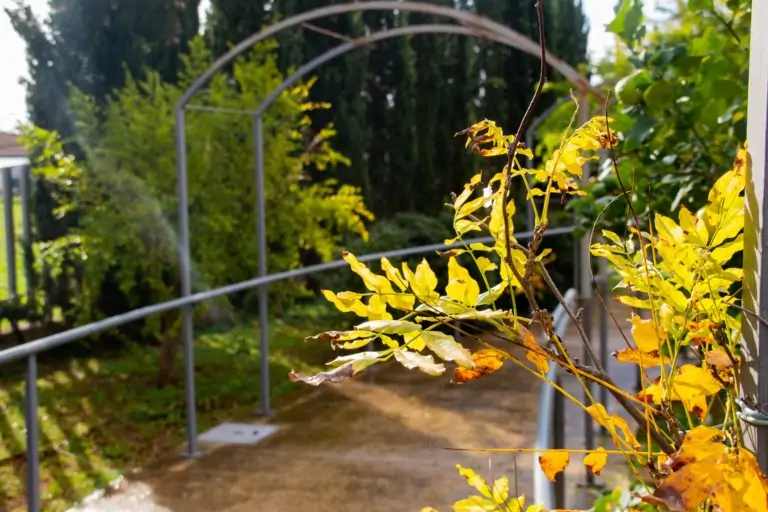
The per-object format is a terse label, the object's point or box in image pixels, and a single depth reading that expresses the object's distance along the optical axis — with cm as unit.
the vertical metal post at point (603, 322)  396
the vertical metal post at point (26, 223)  687
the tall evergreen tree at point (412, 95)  850
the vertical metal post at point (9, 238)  677
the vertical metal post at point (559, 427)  209
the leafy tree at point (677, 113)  150
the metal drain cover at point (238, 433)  425
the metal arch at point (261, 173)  455
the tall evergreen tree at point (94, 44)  716
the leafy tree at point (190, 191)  586
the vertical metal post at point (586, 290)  318
